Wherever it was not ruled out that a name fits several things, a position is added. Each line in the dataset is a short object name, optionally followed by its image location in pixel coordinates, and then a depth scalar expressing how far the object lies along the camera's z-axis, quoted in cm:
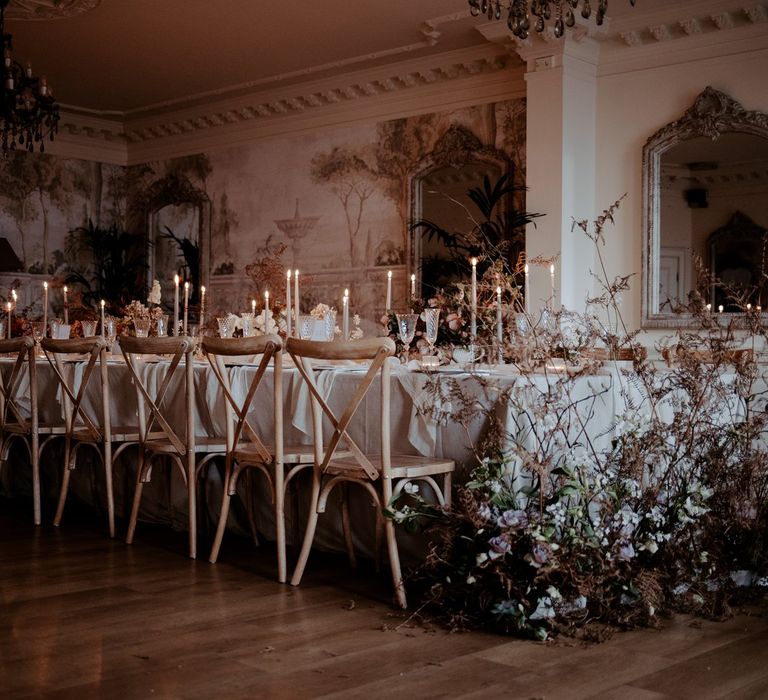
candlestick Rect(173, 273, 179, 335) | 546
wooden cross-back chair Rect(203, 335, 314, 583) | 386
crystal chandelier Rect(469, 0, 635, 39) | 507
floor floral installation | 324
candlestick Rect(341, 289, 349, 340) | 453
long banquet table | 363
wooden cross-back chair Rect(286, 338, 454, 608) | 352
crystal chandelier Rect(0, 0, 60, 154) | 683
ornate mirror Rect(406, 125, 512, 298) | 904
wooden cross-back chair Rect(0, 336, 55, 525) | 514
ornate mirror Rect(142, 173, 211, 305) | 1144
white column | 805
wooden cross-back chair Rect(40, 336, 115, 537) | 474
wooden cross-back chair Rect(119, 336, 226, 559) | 430
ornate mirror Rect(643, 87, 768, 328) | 750
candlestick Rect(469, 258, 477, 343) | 358
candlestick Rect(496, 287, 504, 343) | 341
